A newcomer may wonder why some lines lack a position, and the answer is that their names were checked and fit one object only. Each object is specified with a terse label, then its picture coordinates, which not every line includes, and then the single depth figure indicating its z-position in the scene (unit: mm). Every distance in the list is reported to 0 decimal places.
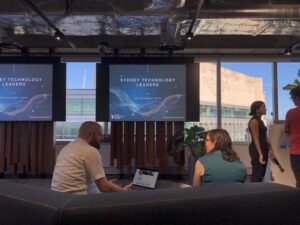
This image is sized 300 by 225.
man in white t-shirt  1630
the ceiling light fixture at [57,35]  4475
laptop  1830
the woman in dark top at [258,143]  3029
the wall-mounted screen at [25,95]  5347
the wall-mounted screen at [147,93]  5356
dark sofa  704
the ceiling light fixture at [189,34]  4366
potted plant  4917
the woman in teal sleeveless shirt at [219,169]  1519
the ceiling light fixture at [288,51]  5257
